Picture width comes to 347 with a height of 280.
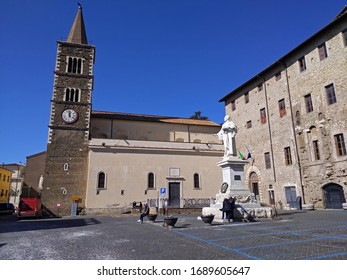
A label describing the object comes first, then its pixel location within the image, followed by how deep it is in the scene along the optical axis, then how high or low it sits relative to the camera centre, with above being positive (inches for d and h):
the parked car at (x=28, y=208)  886.4 -40.7
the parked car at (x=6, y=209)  1196.3 -57.6
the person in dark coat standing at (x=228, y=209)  456.4 -28.2
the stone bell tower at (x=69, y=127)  981.8 +287.4
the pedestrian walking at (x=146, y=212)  555.2 -38.4
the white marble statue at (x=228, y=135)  555.1 +131.0
